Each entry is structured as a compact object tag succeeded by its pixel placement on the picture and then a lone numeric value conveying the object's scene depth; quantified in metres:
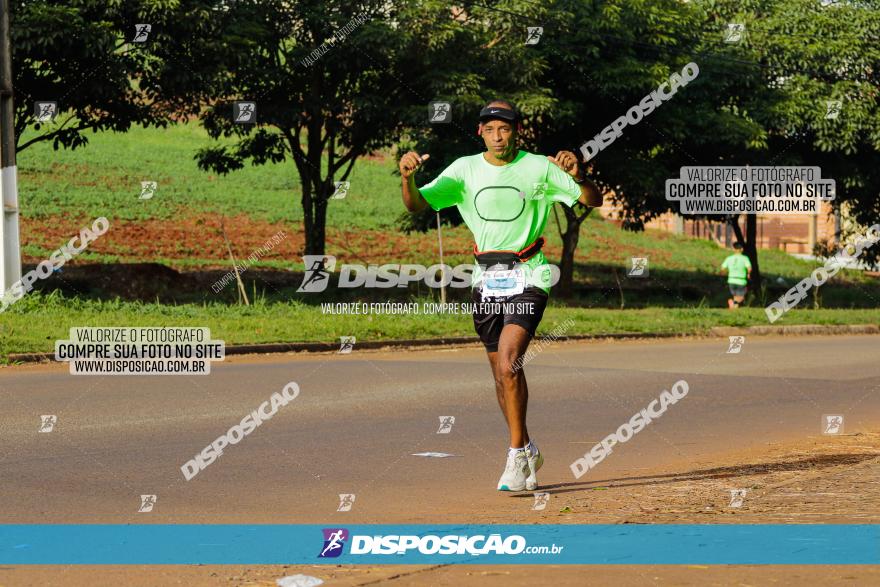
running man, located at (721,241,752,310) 29.23
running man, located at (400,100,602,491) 7.55
